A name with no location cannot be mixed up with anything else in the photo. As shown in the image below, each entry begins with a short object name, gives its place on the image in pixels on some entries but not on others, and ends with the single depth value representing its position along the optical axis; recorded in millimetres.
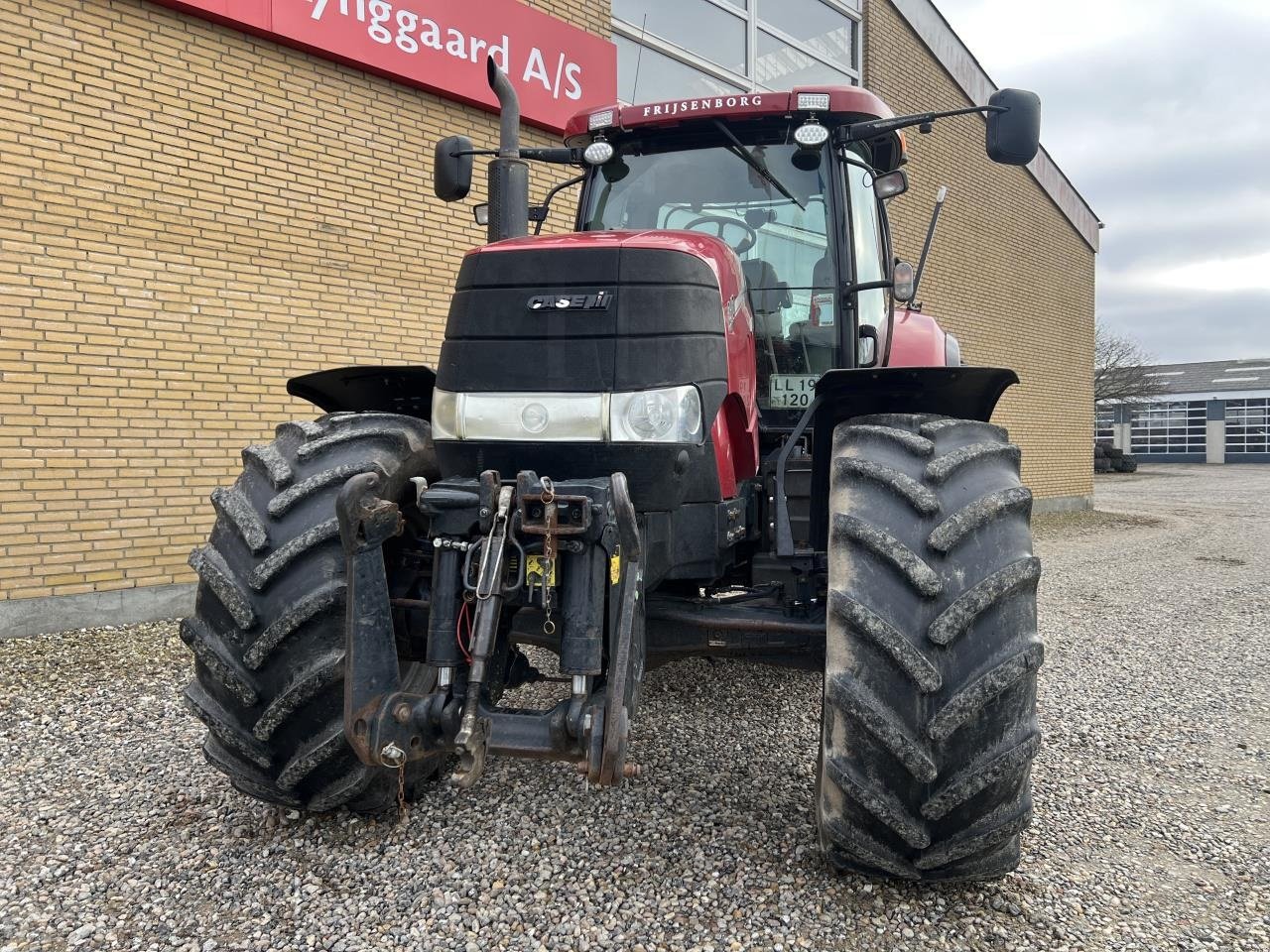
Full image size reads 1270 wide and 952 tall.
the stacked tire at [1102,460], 32344
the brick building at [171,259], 5090
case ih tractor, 2123
